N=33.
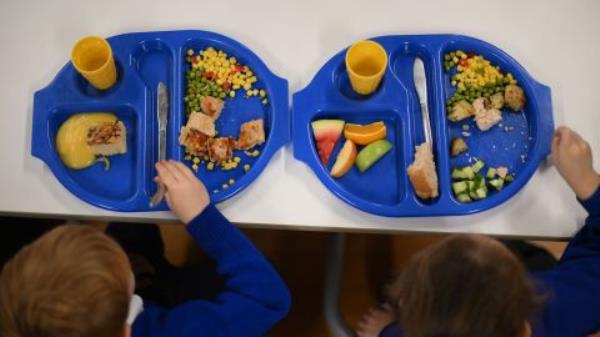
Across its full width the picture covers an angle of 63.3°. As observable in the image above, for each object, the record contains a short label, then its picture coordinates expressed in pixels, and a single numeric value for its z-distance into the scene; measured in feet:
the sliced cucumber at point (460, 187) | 3.21
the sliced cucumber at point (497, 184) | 3.19
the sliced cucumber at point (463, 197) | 3.18
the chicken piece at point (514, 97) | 3.30
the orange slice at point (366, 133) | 3.32
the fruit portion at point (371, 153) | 3.29
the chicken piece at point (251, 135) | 3.31
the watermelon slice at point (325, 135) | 3.33
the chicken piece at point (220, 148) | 3.32
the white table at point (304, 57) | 3.19
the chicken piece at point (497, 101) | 3.34
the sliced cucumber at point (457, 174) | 3.24
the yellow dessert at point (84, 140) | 3.34
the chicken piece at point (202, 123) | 3.30
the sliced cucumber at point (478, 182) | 3.19
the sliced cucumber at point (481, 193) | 3.16
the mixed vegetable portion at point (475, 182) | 3.18
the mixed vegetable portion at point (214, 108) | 3.31
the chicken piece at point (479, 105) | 3.32
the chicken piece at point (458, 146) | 3.30
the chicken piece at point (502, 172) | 3.22
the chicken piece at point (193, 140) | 3.30
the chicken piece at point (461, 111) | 3.32
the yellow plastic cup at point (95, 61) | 3.23
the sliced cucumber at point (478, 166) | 3.28
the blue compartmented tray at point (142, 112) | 3.27
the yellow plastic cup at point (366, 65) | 3.16
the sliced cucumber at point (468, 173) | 3.23
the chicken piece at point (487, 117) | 3.29
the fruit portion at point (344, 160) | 3.25
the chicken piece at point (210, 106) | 3.39
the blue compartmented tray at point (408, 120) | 3.24
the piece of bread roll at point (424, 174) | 3.10
